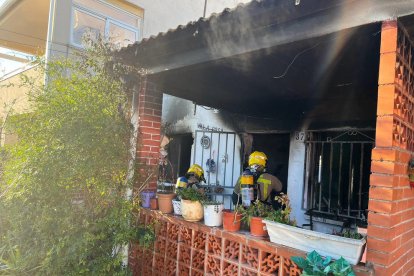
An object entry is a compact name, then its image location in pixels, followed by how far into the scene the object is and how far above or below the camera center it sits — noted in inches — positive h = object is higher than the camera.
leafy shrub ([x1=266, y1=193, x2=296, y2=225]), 111.9 -23.2
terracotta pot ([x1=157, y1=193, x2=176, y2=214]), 153.8 -28.4
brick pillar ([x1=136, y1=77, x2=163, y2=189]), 165.8 +5.4
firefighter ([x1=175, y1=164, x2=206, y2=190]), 206.7 -20.4
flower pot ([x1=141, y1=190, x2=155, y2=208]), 163.8 -28.8
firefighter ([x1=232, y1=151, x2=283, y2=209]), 180.5 -18.3
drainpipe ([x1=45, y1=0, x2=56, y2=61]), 273.7 +98.8
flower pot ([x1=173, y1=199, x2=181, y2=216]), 148.7 -29.2
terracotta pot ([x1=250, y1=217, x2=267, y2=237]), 115.3 -28.3
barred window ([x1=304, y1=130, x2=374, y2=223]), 235.5 -15.0
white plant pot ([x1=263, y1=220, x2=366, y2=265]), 87.4 -26.5
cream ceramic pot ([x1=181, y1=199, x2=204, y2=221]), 137.4 -28.3
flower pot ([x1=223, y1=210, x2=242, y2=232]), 122.5 -28.2
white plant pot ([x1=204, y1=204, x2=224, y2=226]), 131.2 -28.2
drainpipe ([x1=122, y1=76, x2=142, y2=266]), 154.9 -1.8
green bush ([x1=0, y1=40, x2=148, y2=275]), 123.3 -20.2
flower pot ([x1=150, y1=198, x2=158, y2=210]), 161.1 -31.1
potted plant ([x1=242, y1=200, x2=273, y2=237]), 115.6 -25.1
